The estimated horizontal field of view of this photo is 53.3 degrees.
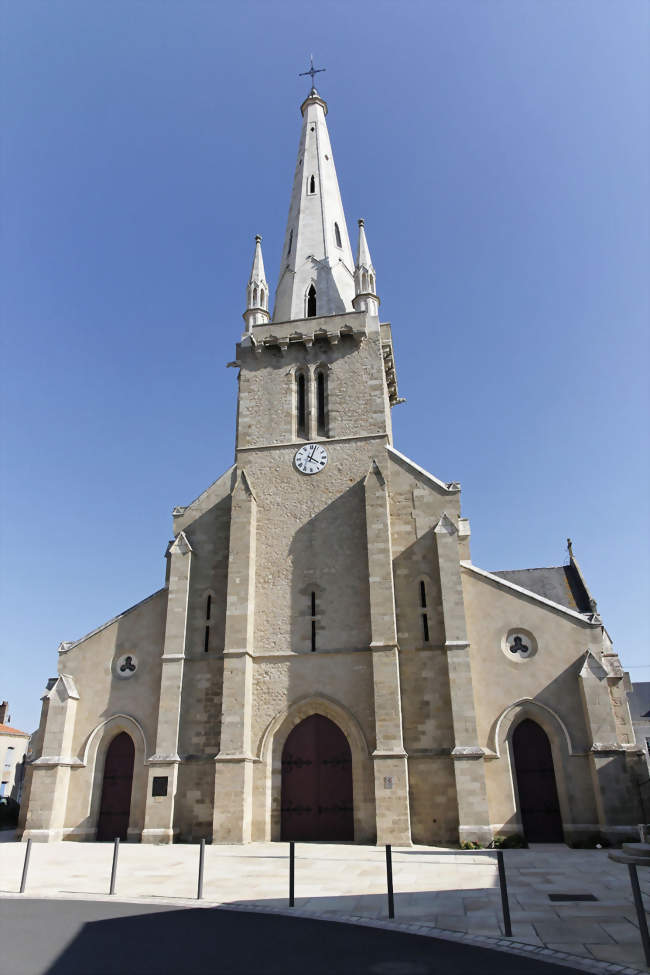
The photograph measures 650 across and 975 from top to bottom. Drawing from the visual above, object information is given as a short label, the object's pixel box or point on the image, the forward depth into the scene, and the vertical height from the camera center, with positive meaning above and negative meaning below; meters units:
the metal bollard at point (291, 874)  9.09 -0.96
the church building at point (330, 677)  17.38 +3.25
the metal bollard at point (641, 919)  6.35 -1.13
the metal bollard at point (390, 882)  8.44 -1.01
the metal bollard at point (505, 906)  7.45 -1.15
